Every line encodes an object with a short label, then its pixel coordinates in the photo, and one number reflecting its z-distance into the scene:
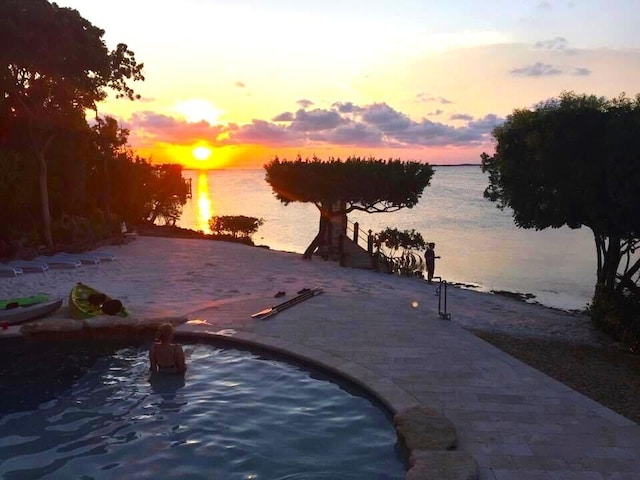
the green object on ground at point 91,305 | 13.05
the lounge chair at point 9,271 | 18.89
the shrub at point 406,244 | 43.39
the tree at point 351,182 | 30.98
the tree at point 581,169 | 15.74
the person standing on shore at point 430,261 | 25.10
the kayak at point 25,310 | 12.73
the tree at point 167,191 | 46.09
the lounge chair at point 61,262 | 21.11
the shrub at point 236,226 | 48.28
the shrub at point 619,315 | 14.45
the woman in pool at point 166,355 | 10.18
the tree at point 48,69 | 22.75
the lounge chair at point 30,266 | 20.09
